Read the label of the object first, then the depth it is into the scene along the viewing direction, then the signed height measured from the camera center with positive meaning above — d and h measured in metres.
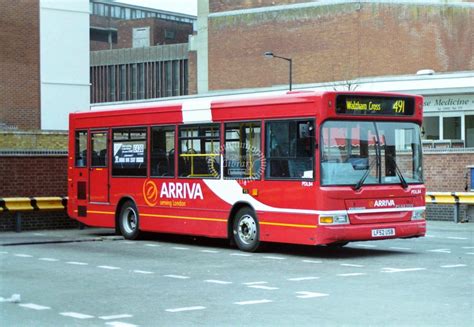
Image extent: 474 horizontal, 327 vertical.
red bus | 15.60 +0.01
